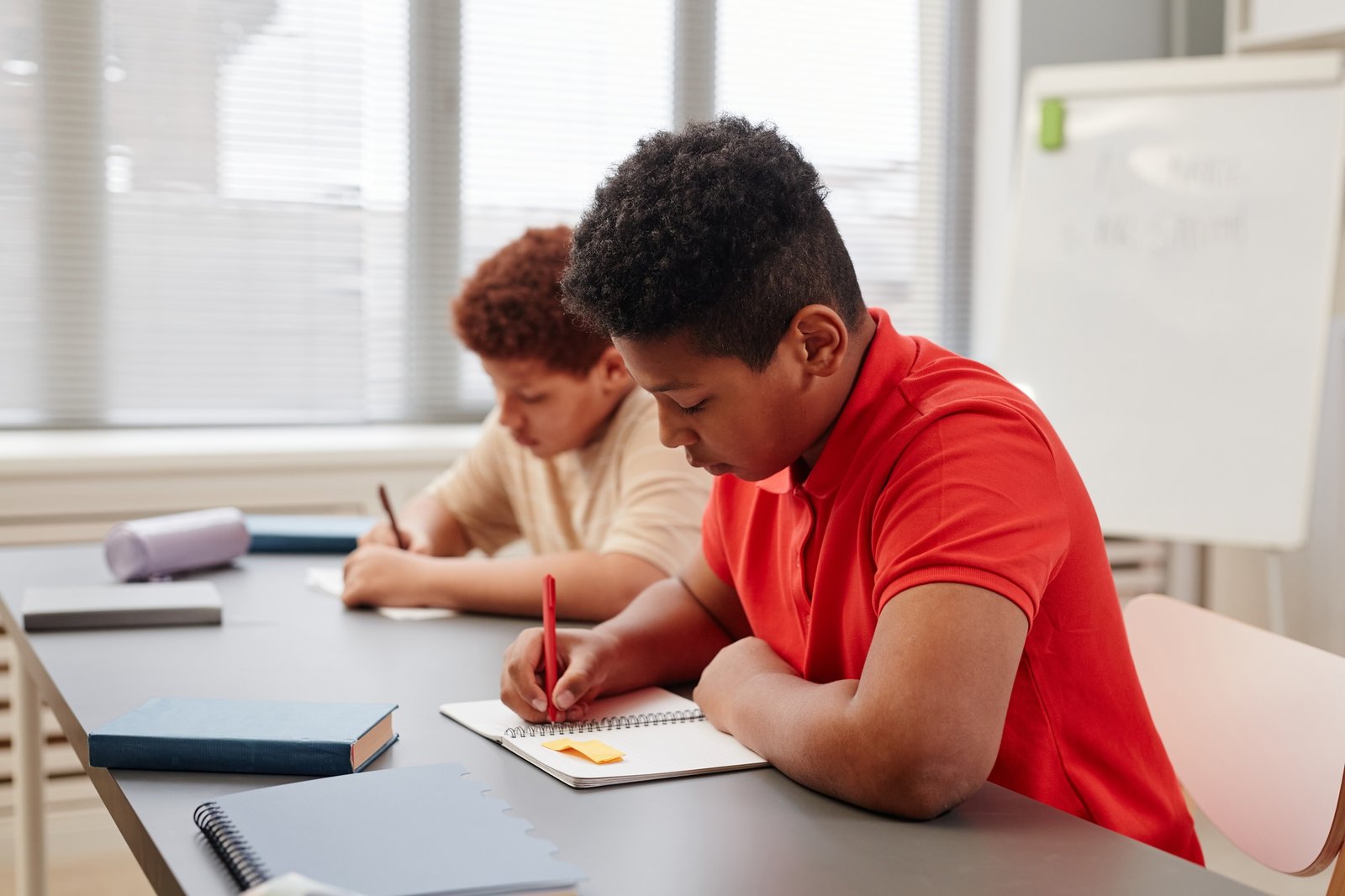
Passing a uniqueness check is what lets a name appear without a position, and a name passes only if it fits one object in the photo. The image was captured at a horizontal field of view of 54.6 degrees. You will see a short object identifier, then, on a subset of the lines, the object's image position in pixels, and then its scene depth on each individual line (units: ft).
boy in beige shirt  5.17
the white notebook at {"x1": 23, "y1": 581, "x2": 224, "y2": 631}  4.86
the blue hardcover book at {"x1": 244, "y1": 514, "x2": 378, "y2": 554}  6.57
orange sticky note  3.19
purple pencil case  5.80
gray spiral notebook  2.36
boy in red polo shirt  2.87
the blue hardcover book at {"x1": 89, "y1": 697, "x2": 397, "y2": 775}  3.11
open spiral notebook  3.12
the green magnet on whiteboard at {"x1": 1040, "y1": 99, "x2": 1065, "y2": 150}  9.80
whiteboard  8.91
